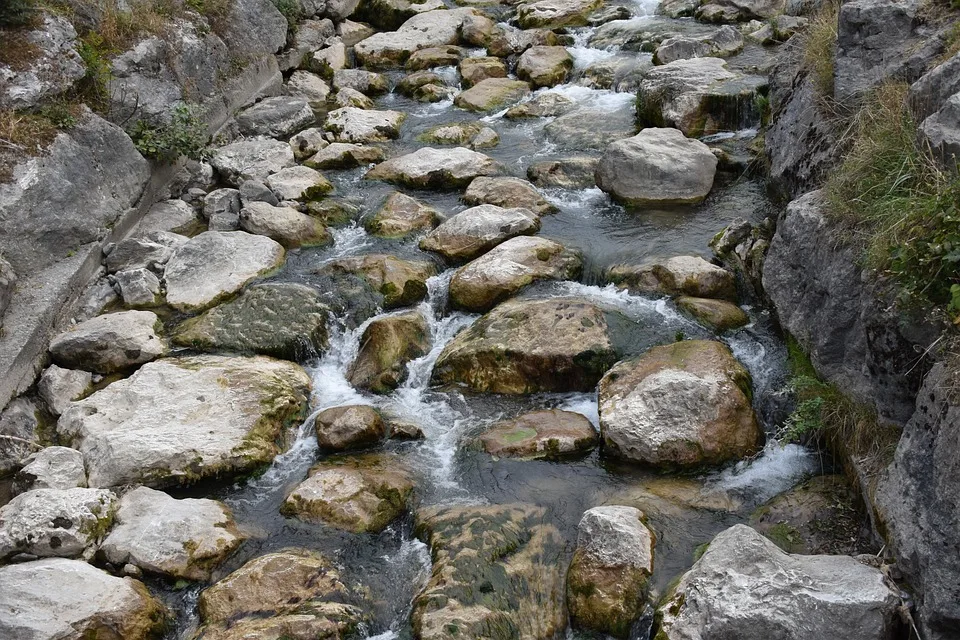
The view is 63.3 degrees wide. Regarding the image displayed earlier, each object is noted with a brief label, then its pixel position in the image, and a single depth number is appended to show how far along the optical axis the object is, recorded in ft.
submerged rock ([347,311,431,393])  27.40
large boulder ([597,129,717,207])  35.14
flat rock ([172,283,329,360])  29.09
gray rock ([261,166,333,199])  39.04
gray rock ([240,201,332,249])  35.60
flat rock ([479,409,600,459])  23.48
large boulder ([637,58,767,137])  40.11
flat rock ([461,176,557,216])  36.06
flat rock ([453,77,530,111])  48.91
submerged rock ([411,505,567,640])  18.31
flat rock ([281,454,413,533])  21.86
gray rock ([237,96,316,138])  46.39
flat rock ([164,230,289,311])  32.14
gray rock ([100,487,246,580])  20.77
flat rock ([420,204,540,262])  33.24
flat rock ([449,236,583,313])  30.30
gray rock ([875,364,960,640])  14.70
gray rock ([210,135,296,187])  41.14
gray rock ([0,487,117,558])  20.68
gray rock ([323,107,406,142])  45.88
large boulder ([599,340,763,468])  22.39
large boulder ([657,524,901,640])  15.51
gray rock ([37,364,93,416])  26.73
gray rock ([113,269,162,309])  31.86
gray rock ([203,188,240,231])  37.09
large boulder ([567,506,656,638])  18.21
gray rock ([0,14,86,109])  33.63
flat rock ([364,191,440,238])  35.78
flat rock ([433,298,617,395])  26.25
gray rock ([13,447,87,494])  23.20
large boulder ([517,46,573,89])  50.55
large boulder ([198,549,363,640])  18.61
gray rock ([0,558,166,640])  18.40
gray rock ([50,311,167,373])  28.22
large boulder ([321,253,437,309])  31.19
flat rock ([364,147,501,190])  39.32
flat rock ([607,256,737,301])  28.58
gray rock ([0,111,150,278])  30.48
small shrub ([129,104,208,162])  38.32
